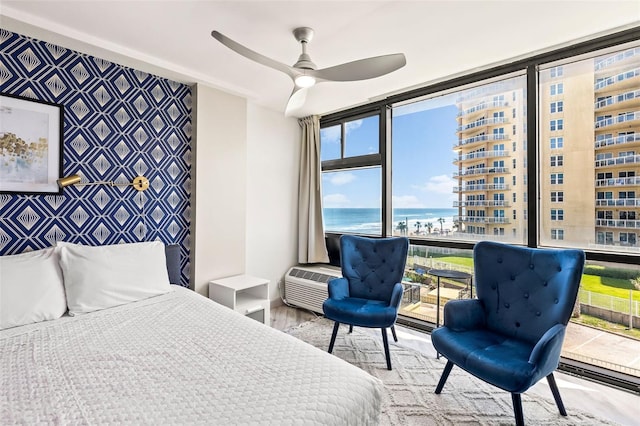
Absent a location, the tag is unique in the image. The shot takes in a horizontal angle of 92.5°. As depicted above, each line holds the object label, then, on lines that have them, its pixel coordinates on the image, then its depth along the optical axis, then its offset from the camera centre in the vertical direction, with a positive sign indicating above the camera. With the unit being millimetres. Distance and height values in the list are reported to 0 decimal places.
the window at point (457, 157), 2746 +567
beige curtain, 3975 +180
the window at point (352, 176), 3725 +488
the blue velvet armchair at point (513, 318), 1660 -685
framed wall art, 2072 +477
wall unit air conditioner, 3570 -863
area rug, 1849 -1232
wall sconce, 2238 +243
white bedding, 1062 -681
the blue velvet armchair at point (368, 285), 2465 -661
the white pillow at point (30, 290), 1737 -462
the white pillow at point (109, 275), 1983 -432
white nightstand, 2892 -823
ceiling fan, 1748 +888
